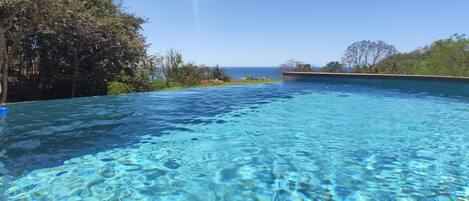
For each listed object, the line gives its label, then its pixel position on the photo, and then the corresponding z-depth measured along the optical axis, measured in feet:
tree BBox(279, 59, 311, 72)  79.77
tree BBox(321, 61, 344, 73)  74.49
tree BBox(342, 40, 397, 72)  77.41
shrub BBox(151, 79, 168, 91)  53.46
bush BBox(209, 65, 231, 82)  73.15
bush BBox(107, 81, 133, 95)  44.65
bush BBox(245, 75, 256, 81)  75.58
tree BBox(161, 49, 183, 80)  63.16
